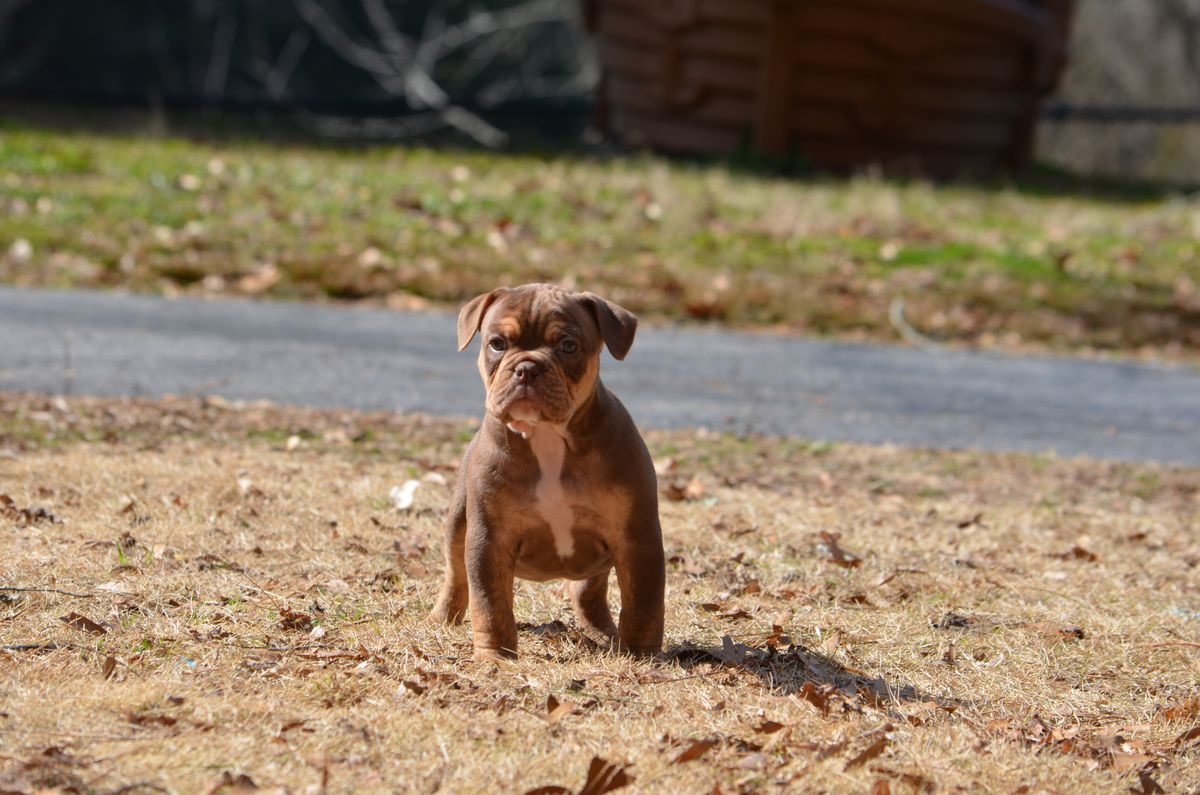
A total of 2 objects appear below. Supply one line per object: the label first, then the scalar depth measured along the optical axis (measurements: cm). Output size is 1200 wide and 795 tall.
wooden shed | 3030
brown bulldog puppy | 812
